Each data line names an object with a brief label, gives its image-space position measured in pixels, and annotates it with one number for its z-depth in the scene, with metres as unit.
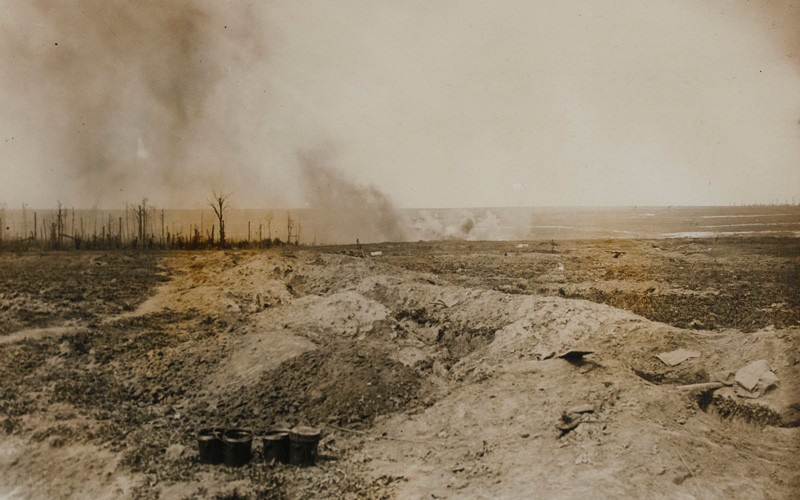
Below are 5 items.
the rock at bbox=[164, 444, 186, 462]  8.58
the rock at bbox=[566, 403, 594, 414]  8.96
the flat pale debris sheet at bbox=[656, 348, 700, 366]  10.76
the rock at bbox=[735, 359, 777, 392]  9.51
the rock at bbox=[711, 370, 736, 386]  9.90
